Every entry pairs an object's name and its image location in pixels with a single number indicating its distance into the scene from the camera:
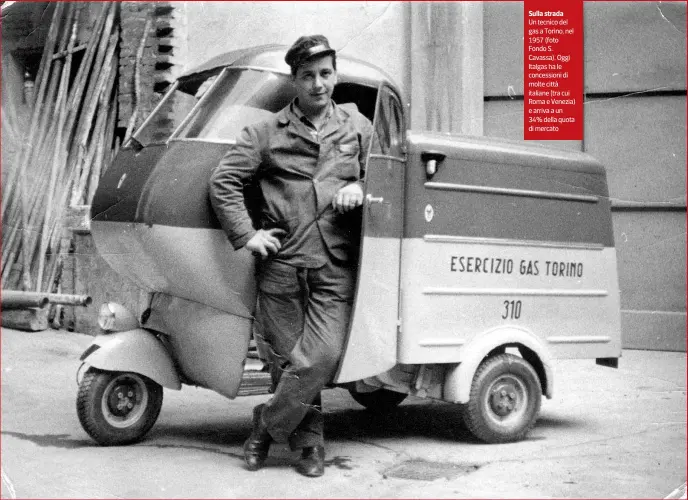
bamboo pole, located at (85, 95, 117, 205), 8.63
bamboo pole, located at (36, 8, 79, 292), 8.45
